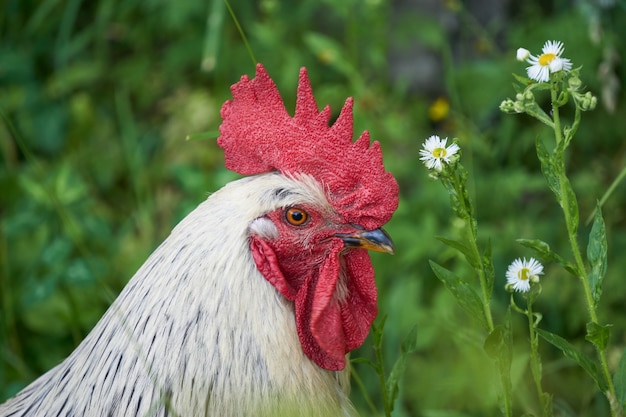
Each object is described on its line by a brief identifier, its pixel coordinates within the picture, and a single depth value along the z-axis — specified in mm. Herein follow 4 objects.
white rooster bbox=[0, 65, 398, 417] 4406
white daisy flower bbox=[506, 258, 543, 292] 4387
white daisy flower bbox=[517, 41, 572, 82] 4180
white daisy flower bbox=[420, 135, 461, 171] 4248
